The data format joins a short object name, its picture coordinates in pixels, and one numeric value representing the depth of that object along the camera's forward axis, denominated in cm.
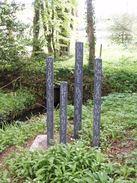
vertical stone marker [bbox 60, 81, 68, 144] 327
